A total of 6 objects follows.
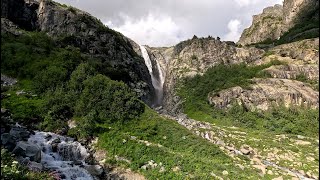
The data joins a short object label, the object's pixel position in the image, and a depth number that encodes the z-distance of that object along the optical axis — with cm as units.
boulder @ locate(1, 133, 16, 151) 1229
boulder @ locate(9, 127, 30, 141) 1456
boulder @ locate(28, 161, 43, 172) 1250
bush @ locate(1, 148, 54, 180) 914
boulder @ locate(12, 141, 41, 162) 1335
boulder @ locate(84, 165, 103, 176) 1828
